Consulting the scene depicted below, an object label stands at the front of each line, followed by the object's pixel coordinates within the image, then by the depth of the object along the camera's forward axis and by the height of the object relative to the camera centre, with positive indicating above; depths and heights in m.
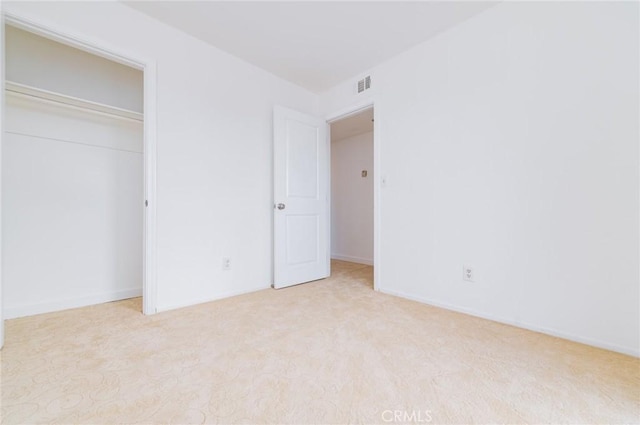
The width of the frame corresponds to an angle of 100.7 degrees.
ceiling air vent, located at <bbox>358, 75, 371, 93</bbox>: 2.83 +1.40
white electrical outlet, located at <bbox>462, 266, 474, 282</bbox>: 2.09 -0.49
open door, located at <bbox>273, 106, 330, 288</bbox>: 2.85 +0.18
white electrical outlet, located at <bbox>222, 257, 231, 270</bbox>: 2.53 -0.47
